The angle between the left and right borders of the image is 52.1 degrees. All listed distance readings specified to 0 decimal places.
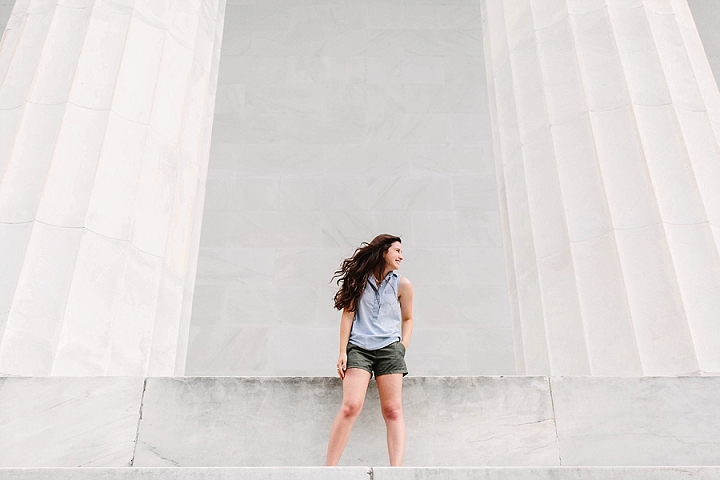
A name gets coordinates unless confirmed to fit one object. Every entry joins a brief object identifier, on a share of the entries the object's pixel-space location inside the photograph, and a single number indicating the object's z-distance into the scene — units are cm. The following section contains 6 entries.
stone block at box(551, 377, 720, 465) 764
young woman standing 714
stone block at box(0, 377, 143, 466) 764
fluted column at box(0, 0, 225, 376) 872
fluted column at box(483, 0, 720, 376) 895
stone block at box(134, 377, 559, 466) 765
